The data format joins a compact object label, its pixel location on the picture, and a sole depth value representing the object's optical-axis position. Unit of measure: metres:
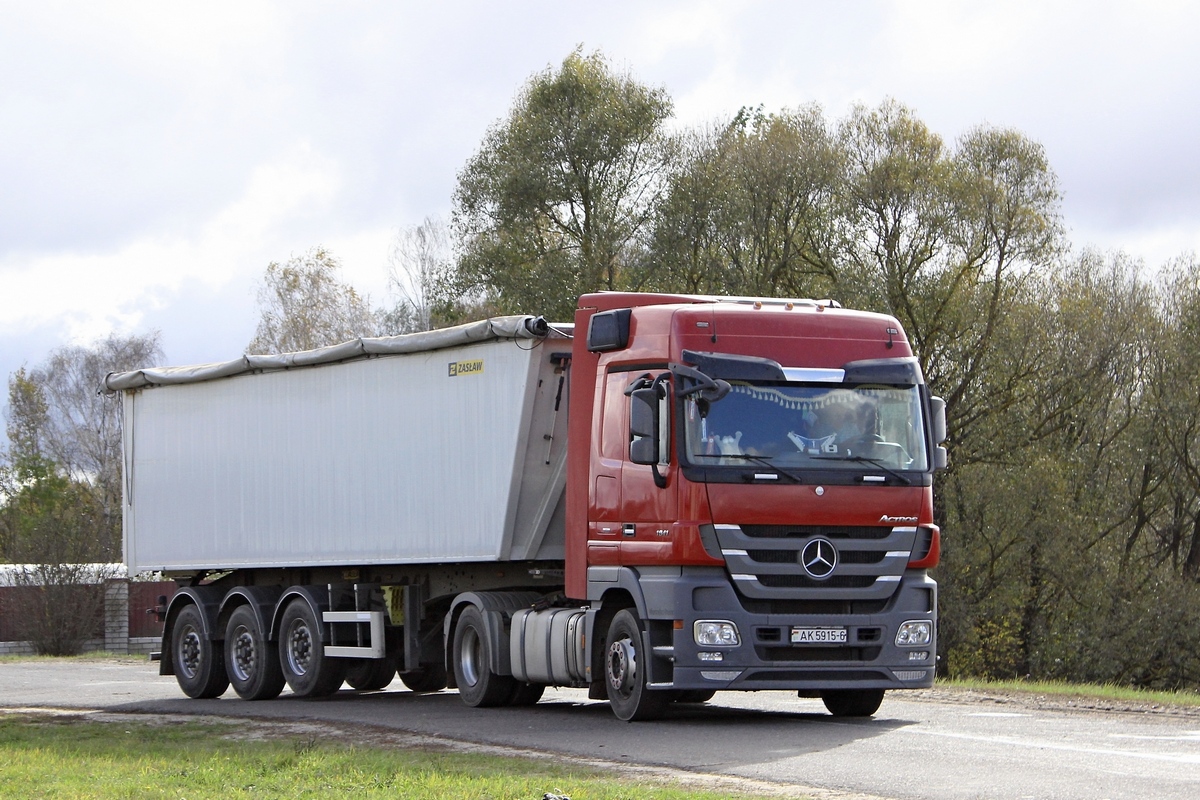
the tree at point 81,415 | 83.00
